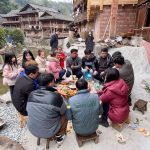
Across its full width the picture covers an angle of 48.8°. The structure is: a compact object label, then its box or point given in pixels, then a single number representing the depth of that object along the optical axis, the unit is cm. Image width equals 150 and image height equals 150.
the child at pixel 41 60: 588
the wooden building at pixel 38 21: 3531
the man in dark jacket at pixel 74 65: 642
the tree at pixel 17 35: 2884
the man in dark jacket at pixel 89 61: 640
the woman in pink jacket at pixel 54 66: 597
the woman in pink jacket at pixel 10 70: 463
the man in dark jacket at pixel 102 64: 583
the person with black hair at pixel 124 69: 439
